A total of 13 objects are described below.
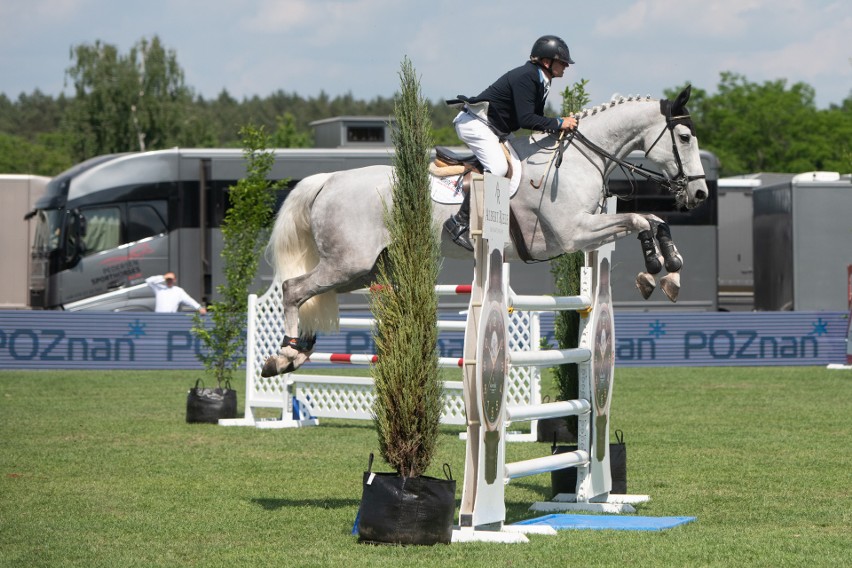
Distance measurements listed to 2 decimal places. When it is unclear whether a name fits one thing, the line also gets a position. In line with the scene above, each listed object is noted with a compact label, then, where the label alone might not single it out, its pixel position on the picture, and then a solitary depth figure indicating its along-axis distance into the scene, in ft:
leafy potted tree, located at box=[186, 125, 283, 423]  79.36
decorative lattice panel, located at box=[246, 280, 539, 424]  75.87
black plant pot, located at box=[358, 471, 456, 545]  37.93
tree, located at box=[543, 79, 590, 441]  52.47
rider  46.06
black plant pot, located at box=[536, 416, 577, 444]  68.49
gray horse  46.60
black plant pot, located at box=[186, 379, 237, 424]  78.43
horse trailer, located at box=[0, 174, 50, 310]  162.09
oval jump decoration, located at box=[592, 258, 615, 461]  48.75
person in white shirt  124.67
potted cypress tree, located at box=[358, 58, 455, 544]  38.06
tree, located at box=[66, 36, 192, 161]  351.66
